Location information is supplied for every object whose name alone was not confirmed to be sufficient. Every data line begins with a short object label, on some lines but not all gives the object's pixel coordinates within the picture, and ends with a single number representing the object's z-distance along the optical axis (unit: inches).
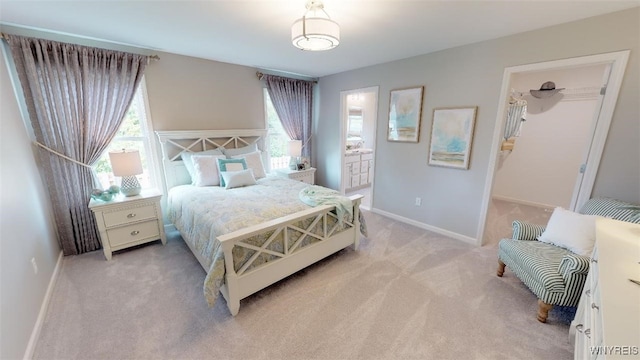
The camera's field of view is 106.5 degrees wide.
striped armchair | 67.1
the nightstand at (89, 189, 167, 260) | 99.8
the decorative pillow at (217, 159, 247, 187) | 124.4
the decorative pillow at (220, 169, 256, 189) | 118.9
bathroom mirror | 232.9
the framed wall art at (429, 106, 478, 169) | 113.0
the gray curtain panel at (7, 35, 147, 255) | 90.6
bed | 72.8
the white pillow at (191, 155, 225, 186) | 121.4
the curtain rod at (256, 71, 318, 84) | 151.8
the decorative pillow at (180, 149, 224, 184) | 126.5
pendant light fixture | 62.7
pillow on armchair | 74.1
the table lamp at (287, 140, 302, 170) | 164.2
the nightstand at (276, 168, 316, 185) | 159.6
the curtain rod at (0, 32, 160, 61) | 113.6
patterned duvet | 73.4
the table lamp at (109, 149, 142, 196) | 100.3
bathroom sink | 197.2
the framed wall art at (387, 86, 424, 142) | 128.7
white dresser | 29.1
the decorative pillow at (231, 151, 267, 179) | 137.1
